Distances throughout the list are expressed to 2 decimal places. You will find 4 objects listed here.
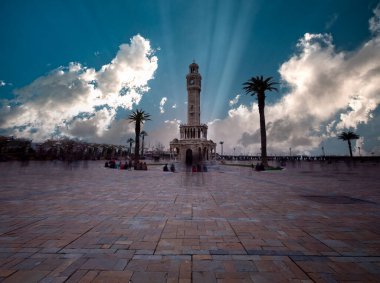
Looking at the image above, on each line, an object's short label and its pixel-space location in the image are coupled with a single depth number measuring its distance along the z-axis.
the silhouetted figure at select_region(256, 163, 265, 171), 31.54
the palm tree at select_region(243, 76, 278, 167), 34.28
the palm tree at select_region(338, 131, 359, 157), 81.88
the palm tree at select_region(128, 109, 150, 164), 42.91
